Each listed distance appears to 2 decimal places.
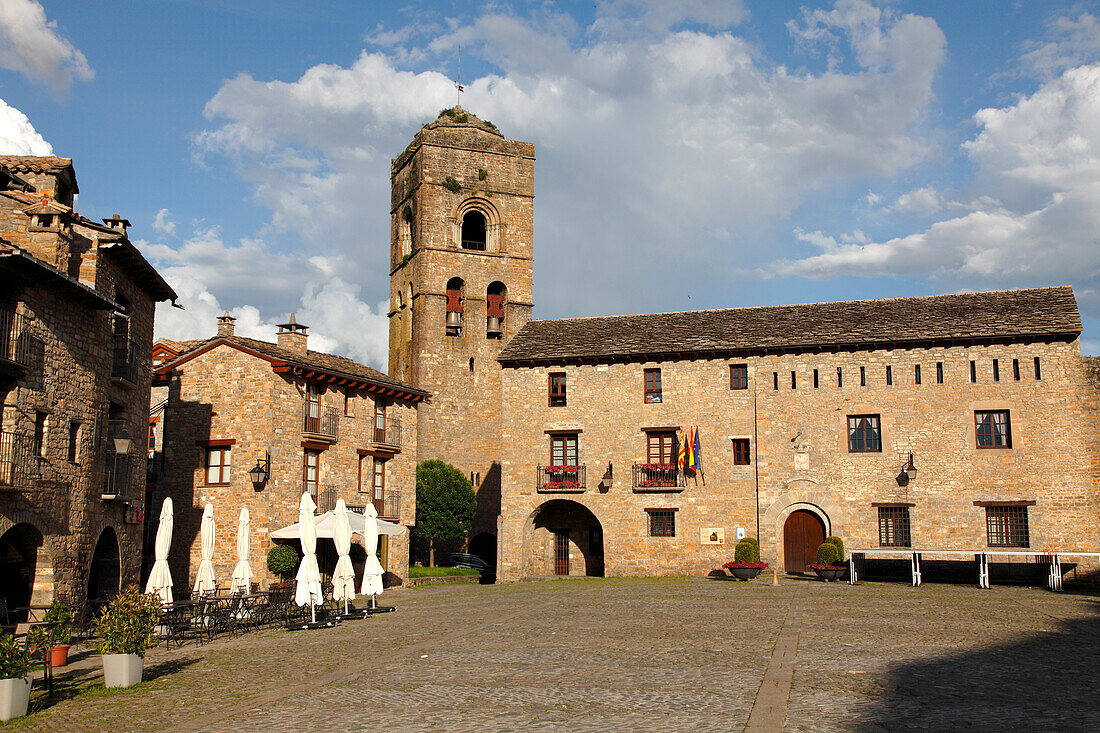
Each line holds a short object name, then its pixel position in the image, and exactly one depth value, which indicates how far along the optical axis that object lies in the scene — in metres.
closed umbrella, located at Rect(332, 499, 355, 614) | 21.95
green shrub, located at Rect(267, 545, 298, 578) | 28.33
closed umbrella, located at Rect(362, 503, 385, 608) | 22.69
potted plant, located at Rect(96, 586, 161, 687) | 13.08
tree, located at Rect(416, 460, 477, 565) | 44.09
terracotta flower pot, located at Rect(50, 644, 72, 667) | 14.80
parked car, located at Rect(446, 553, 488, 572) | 43.72
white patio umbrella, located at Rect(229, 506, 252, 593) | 21.72
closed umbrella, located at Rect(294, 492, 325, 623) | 20.27
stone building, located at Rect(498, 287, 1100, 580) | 32.22
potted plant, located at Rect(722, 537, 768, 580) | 32.59
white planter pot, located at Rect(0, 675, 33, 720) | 11.02
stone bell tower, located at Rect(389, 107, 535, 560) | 48.81
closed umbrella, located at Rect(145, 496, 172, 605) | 19.70
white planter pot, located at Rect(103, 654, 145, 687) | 13.09
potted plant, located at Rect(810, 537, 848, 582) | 31.58
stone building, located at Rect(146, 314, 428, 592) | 29.25
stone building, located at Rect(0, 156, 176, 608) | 16.84
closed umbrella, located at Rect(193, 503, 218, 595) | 21.30
